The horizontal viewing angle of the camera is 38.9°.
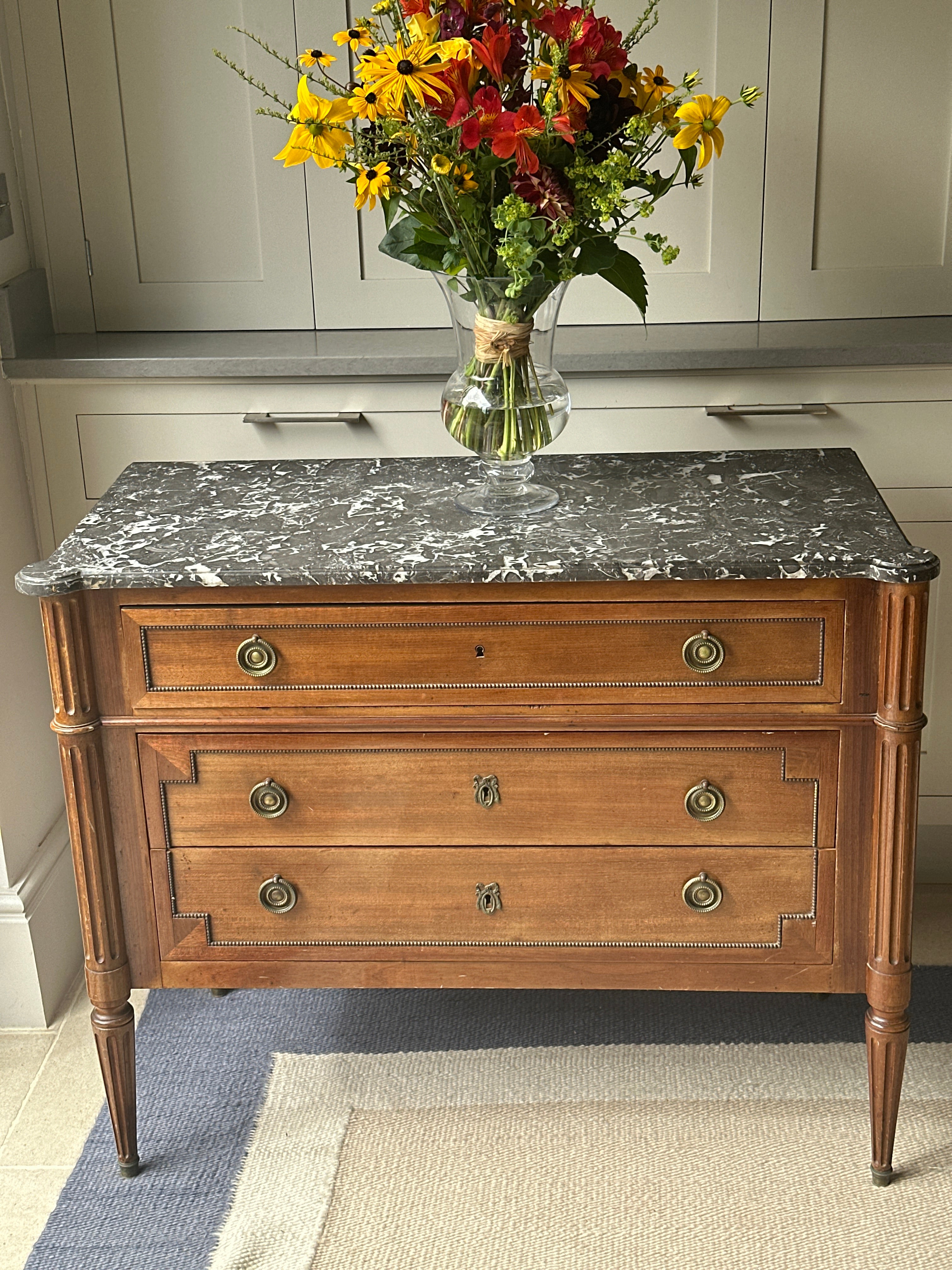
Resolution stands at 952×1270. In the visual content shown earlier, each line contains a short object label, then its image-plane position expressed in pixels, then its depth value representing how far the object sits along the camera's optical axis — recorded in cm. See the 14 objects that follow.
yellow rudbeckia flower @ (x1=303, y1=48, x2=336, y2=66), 163
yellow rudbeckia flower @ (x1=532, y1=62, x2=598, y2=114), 155
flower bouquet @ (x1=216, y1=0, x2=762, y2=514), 155
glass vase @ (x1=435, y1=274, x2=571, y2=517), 172
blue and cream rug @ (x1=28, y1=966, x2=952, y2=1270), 179
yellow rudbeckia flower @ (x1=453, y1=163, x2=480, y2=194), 161
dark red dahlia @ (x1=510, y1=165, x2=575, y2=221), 159
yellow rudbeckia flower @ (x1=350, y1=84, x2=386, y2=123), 159
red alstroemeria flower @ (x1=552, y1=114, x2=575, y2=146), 154
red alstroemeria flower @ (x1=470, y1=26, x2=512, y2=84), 152
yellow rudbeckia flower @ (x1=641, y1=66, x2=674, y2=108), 165
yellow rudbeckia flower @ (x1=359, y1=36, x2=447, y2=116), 153
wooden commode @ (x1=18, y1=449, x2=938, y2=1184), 167
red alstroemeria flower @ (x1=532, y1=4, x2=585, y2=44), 156
